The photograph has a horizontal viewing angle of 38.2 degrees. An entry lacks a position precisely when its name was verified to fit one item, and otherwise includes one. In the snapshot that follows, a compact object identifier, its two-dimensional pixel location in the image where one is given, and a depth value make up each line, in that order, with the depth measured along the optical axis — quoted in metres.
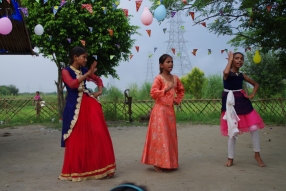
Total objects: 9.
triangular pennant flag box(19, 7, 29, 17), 7.98
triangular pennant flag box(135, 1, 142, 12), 8.19
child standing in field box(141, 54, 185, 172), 5.95
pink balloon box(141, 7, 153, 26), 7.84
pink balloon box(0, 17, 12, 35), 6.89
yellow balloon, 8.15
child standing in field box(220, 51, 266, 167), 6.11
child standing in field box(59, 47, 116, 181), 5.40
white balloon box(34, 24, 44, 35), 9.21
